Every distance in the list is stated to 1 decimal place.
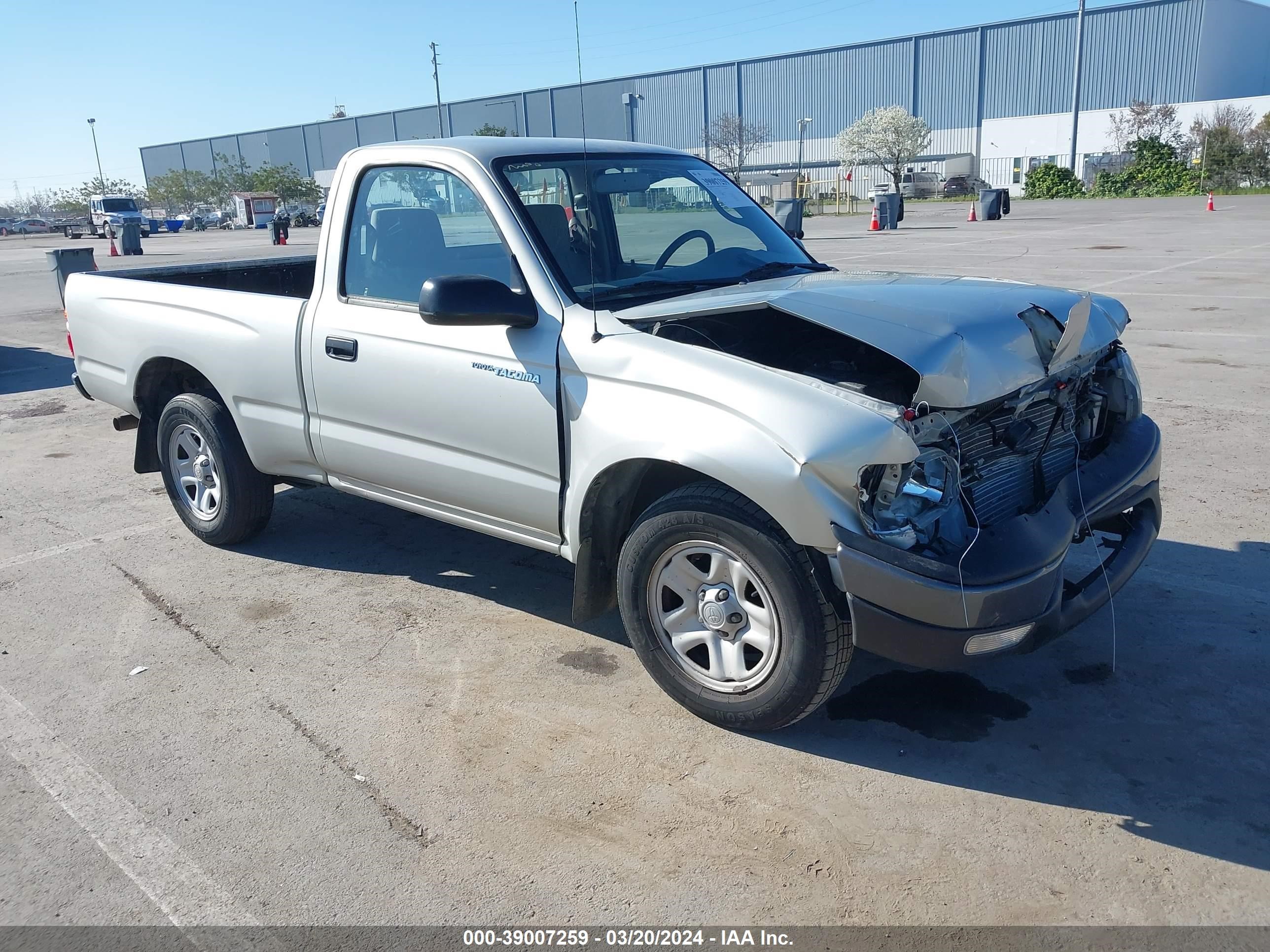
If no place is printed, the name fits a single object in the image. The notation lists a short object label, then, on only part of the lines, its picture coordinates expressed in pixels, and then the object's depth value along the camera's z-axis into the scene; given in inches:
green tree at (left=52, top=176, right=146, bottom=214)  4035.4
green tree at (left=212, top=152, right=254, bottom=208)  3294.8
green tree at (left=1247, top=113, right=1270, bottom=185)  1829.5
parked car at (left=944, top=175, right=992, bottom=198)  2186.3
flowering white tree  2425.0
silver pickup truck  123.7
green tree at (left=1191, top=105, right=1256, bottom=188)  1828.2
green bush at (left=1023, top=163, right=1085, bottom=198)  1989.4
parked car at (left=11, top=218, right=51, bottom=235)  2780.5
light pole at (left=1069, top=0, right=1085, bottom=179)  1898.4
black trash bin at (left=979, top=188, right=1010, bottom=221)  1288.1
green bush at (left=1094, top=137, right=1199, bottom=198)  1851.6
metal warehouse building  2332.7
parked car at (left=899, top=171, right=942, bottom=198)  2246.6
